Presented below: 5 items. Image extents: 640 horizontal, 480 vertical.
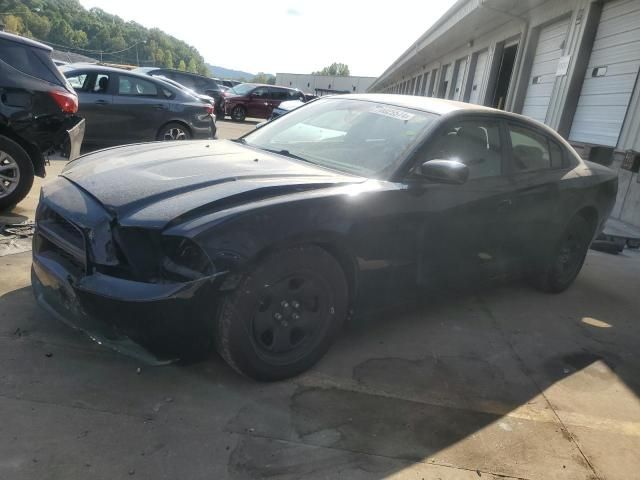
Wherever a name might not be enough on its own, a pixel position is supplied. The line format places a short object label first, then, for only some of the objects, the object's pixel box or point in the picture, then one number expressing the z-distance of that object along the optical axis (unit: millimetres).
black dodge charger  2340
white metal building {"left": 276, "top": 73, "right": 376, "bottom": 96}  75612
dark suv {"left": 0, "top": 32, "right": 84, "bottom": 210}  4852
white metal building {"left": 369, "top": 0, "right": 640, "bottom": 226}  7969
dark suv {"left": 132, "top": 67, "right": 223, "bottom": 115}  19188
